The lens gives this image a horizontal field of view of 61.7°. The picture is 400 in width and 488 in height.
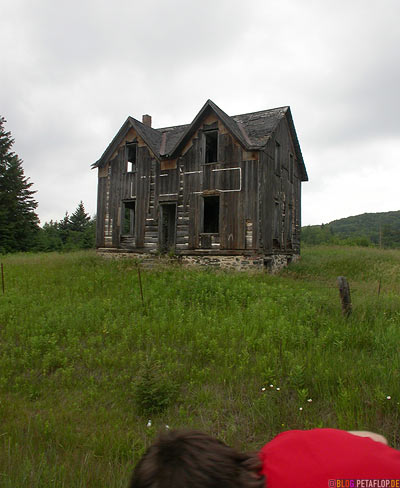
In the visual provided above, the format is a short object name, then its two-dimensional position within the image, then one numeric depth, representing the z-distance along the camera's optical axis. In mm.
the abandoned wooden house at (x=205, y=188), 13719
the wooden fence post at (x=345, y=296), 6137
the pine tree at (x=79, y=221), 45812
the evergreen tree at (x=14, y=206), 28531
